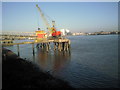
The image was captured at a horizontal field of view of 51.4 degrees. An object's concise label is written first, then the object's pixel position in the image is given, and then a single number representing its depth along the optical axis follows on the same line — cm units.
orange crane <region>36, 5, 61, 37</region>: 6150
